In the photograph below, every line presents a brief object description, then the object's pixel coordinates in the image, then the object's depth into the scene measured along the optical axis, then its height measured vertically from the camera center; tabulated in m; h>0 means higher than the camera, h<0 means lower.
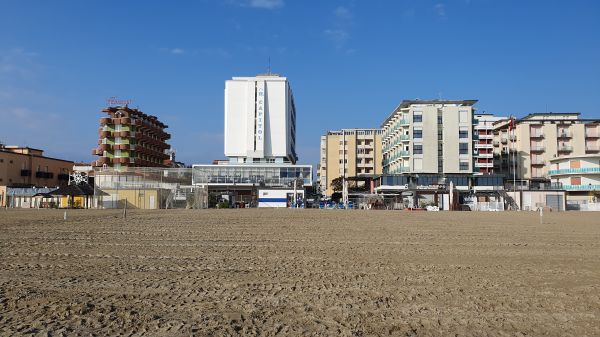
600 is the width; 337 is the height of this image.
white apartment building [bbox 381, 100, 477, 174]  81.38 +8.42
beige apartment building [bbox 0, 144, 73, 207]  78.38 +3.31
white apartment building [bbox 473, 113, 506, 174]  84.69 +7.61
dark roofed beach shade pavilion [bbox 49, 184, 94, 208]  50.56 -0.30
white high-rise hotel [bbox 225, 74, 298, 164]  100.44 +14.96
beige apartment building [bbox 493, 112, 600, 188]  86.81 +8.23
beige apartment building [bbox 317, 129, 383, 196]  115.88 +8.08
